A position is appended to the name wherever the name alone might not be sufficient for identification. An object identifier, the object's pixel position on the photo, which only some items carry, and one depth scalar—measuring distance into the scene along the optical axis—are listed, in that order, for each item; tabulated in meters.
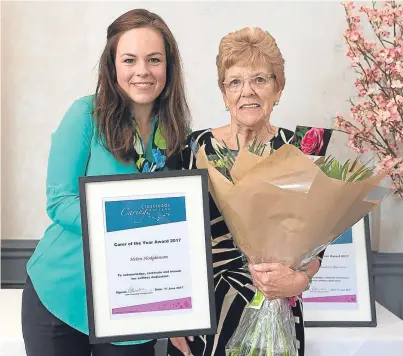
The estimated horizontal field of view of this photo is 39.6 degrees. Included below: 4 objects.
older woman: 1.34
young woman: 1.36
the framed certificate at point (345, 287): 1.93
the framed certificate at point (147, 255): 1.22
